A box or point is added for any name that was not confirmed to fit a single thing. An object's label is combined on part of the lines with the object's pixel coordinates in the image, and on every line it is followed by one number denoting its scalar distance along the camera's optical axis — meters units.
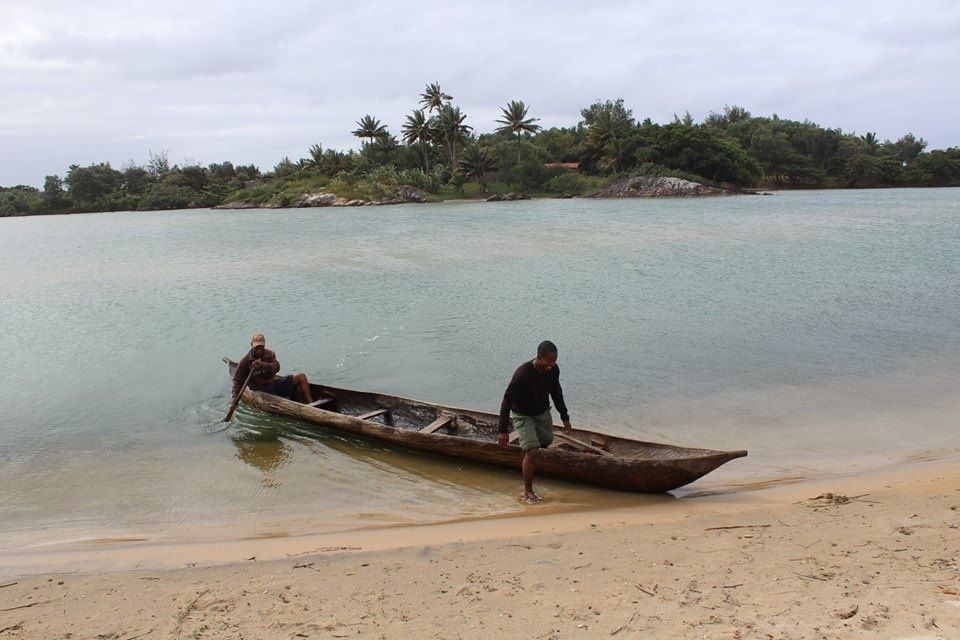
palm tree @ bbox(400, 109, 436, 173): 70.75
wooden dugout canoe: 6.27
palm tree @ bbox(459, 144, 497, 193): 69.81
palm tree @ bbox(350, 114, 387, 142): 74.94
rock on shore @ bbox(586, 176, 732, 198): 61.84
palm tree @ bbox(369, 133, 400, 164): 75.94
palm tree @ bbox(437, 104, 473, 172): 70.19
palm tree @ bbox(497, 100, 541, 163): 69.88
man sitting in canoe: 9.56
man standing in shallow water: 6.38
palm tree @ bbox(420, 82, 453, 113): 70.75
